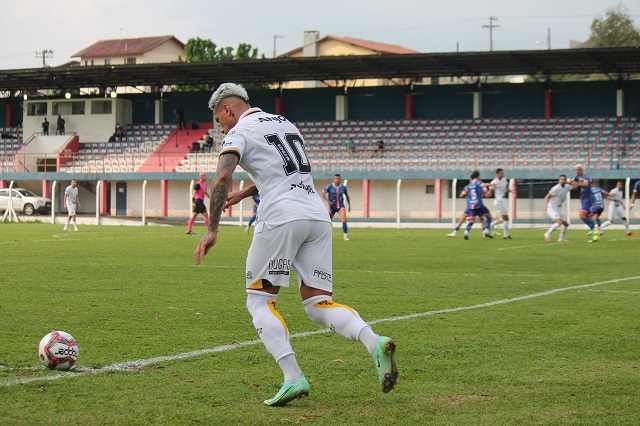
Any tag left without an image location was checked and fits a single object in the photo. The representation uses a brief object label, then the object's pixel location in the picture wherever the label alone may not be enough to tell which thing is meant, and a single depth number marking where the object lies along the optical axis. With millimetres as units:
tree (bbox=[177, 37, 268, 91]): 86938
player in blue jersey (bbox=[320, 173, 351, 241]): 27688
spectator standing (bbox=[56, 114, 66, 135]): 60969
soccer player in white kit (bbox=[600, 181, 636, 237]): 29925
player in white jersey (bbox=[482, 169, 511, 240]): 28344
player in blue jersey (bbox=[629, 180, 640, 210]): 27094
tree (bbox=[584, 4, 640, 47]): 78688
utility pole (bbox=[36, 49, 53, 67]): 91000
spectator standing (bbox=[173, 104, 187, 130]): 59594
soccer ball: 6191
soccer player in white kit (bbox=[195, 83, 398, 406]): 5457
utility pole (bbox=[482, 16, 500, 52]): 91525
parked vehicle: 49812
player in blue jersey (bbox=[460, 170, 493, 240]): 27188
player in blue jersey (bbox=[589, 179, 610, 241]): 27020
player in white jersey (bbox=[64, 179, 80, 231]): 32903
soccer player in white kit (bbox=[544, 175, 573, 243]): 25906
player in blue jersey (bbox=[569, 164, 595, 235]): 27094
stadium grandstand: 47312
